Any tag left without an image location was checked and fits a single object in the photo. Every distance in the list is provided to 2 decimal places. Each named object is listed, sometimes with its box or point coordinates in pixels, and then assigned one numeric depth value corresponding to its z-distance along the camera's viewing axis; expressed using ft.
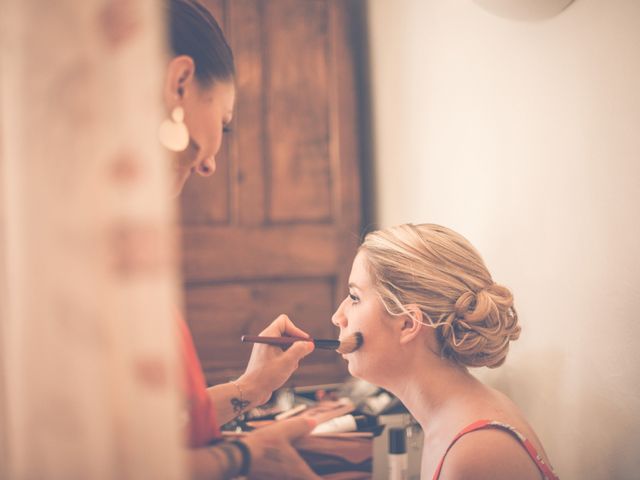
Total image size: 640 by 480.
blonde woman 3.15
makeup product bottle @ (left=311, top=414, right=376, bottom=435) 3.82
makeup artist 1.92
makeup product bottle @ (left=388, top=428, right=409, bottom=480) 3.61
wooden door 5.69
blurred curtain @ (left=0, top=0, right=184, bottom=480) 1.28
